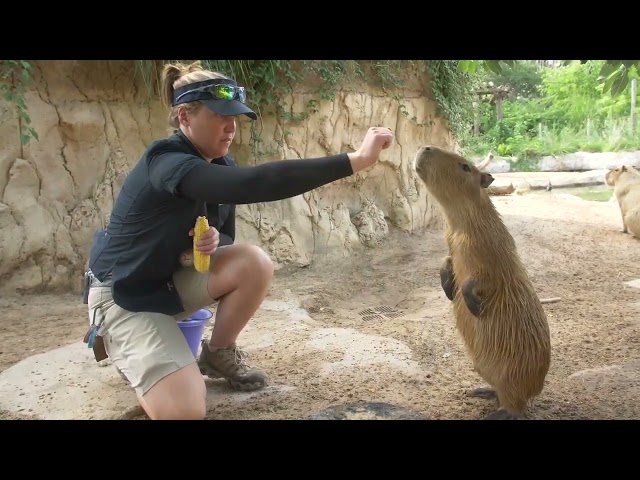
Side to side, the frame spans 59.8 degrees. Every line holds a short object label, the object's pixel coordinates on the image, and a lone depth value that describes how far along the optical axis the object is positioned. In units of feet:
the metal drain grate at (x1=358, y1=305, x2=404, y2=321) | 15.93
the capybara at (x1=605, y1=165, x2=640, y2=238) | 25.11
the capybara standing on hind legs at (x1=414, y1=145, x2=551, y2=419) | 8.48
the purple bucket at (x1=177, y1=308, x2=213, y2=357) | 10.24
